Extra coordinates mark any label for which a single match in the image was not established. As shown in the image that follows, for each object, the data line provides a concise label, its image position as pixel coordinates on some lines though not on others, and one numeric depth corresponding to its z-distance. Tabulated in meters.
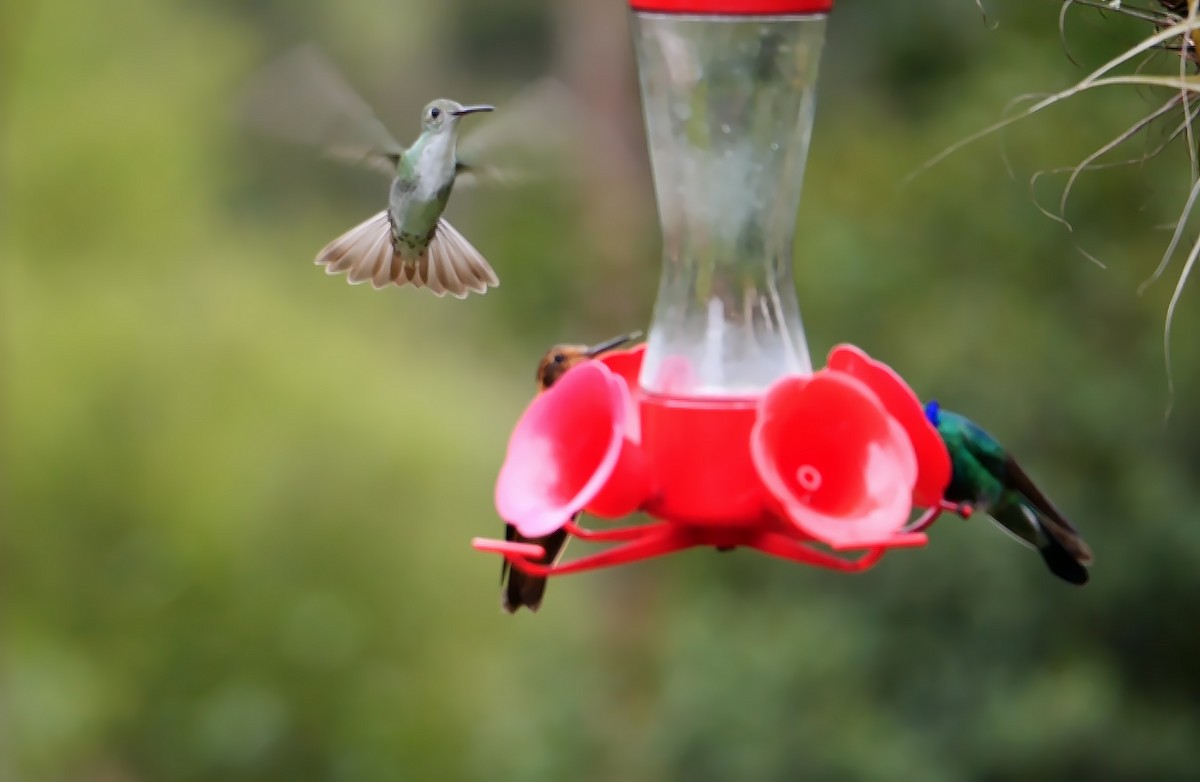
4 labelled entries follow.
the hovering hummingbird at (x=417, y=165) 5.01
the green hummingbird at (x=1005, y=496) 4.96
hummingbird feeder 4.09
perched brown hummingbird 4.93
